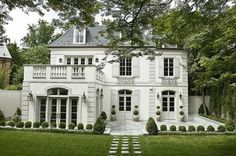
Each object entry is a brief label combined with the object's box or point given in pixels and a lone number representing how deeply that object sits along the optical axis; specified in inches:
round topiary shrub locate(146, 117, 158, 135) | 381.4
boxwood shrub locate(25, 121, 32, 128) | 406.8
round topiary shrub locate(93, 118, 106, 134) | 378.9
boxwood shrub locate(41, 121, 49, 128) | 403.0
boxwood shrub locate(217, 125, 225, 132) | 391.0
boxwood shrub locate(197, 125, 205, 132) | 394.1
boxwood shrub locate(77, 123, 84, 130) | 394.5
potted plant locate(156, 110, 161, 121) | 575.5
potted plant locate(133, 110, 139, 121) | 577.5
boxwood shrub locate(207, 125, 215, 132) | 393.9
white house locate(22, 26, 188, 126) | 589.8
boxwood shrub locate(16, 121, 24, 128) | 408.0
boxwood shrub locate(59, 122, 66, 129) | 402.6
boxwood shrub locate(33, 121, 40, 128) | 405.2
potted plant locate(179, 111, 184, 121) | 580.6
